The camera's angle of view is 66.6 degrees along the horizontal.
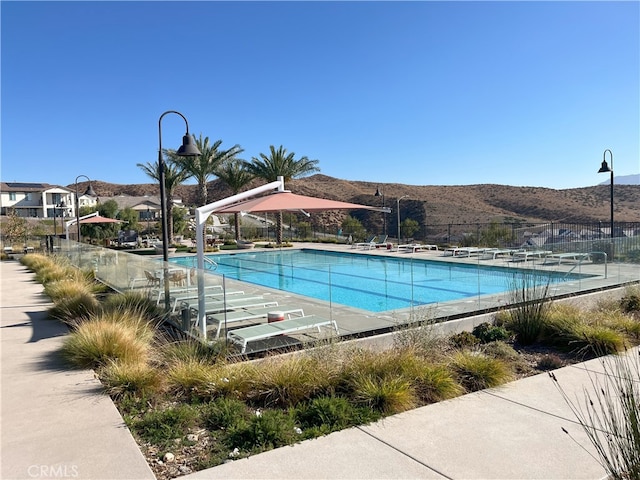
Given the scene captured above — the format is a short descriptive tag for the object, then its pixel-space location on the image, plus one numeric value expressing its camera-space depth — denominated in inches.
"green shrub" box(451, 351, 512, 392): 209.6
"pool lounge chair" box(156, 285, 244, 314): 273.1
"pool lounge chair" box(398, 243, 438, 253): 939.0
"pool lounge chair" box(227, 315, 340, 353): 255.6
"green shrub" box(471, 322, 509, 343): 288.8
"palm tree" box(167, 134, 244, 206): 1247.5
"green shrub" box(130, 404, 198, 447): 164.2
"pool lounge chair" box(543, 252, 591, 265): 408.8
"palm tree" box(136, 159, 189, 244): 1289.4
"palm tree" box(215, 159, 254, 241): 1309.1
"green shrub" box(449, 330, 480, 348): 280.4
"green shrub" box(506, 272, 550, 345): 287.4
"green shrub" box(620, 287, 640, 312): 368.1
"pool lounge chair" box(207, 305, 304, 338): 268.8
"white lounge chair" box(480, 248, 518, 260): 666.6
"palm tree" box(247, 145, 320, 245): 1268.5
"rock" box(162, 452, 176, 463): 149.6
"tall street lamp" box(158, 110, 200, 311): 339.3
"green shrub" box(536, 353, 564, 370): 240.1
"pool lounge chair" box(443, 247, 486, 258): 793.2
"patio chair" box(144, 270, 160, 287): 356.6
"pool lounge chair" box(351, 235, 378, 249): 1063.6
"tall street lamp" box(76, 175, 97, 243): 830.7
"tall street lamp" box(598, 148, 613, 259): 686.5
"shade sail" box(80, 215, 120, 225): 1012.5
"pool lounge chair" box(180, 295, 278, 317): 271.4
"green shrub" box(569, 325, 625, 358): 255.1
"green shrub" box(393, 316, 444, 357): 237.1
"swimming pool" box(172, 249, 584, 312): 374.9
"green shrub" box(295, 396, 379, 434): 169.6
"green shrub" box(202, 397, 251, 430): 172.6
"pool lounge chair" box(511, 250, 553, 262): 405.7
